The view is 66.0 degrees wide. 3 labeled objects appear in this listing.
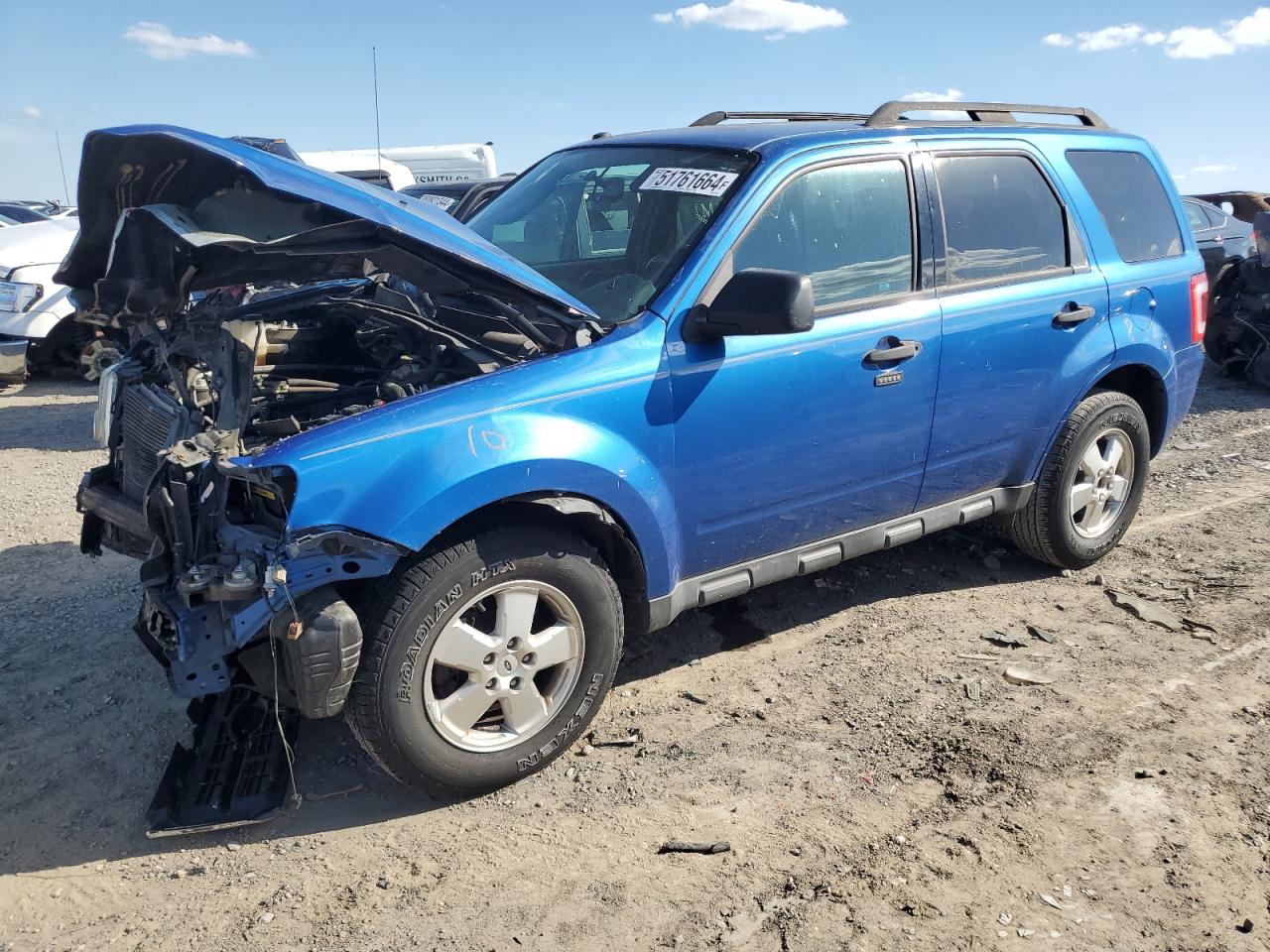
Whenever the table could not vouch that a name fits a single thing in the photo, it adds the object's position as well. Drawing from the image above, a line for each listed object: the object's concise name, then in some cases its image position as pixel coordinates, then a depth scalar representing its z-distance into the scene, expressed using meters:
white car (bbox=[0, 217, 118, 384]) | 8.84
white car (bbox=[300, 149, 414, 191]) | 12.00
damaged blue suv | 2.79
